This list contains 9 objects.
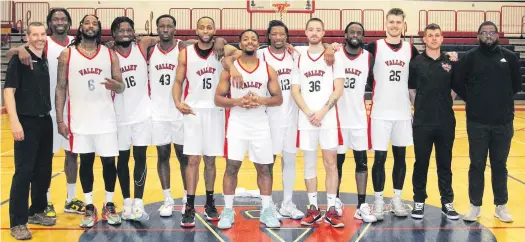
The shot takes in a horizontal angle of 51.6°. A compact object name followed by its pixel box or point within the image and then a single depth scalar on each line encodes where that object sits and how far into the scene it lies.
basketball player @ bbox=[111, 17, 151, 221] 5.83
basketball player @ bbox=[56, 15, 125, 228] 5.59
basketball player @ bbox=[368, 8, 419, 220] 5.89
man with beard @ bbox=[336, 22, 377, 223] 5.86
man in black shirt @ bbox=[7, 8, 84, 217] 5.95
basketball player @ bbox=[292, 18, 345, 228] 5.67
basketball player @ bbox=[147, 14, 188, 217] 5.94
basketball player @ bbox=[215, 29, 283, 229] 5.55
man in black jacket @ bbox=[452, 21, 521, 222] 5.74
